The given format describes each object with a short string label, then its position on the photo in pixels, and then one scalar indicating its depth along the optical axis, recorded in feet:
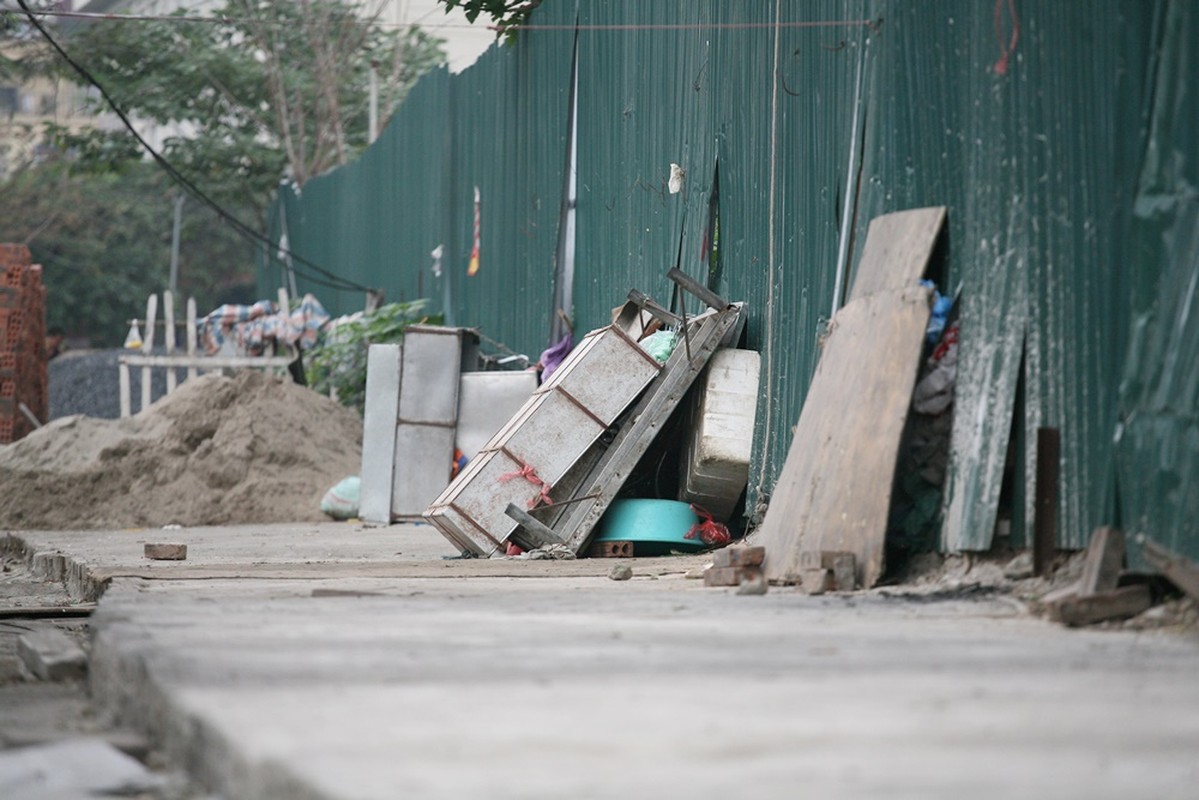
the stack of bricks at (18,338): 119.65
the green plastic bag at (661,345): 60.44
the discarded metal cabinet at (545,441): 58.08
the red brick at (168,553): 56.59
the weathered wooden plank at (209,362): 125.70
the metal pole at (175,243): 262.06
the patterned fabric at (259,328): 131.64
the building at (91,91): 244.01
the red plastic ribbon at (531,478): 58.18
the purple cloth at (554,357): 78.12
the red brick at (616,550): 57.26
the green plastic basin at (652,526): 57.47
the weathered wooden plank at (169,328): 132.36
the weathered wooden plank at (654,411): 58.13
